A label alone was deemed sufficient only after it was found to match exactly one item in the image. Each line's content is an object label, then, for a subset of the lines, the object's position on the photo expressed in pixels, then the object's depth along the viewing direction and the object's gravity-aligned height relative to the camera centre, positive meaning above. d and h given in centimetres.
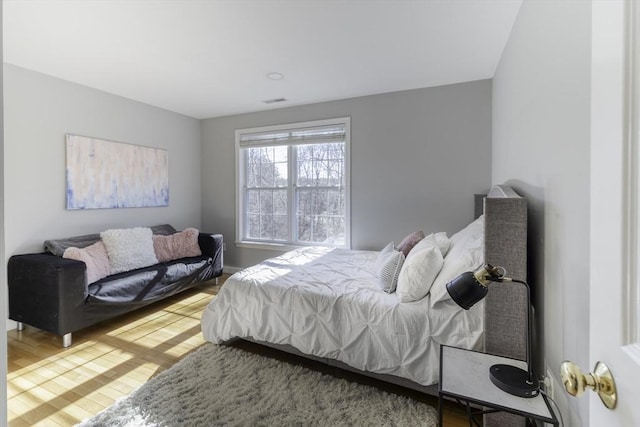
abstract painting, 322 +41
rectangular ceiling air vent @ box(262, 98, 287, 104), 377 +139
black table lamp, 107 -33
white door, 45 -3
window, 392 +34
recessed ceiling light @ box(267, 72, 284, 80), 300 +136
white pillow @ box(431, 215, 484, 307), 167 -32
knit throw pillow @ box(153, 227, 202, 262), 364 -47
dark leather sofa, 244 -76
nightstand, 104 -71
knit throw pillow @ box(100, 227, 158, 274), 308 -44
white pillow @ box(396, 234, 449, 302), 185 -42
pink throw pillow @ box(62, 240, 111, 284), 268 -47
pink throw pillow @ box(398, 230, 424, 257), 263 -32
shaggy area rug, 164 -117
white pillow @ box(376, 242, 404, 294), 209 -46
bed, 142 -66
